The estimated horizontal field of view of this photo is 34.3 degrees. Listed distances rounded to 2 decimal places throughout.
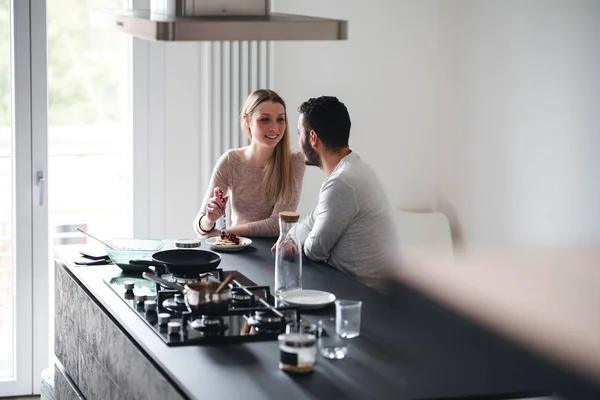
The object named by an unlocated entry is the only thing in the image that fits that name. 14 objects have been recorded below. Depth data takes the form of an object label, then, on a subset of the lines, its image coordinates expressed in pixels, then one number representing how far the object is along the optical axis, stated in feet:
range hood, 9.14
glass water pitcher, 10.12
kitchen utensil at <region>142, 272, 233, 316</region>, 8.79
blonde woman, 14.28
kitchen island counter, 7.30
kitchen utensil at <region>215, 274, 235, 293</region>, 8.87
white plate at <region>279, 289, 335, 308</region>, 9.50
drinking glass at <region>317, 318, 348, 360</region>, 8.03
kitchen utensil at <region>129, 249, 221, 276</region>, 10.48
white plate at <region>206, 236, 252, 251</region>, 12.53
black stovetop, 8.57
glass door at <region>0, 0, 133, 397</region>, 15.51
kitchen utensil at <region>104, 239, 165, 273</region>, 11.25
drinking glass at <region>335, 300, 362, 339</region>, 8.54
